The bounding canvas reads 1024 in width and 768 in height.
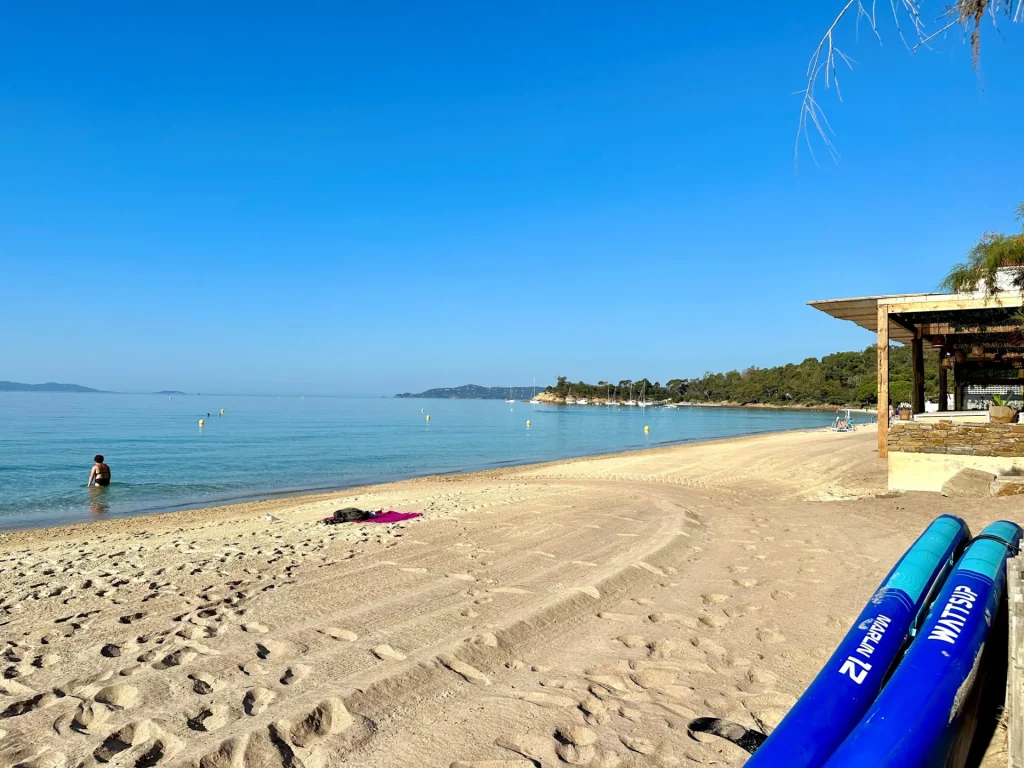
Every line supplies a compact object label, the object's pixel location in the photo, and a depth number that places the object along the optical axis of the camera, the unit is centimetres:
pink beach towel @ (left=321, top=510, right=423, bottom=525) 920
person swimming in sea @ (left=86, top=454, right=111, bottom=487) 1684
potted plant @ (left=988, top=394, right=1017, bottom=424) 992
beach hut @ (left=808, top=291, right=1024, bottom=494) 981
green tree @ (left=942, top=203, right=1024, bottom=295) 994
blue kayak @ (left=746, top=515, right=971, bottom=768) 235
